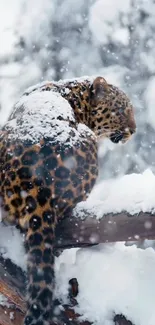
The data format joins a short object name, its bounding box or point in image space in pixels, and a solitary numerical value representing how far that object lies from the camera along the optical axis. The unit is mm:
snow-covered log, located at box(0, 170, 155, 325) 8609
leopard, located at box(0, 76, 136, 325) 8180
